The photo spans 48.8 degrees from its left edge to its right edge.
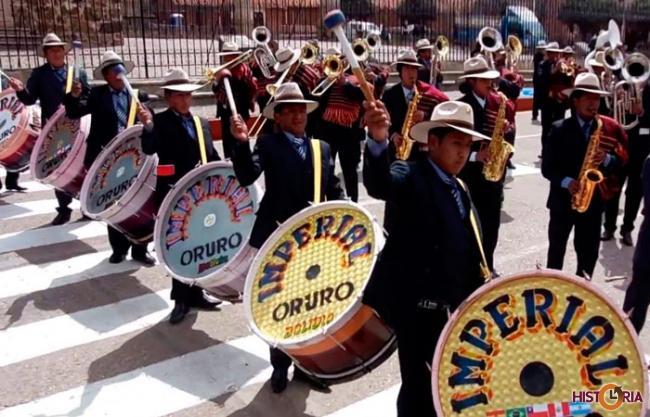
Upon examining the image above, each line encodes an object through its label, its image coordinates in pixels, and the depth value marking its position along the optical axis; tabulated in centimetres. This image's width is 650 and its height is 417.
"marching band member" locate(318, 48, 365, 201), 934
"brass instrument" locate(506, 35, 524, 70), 1556
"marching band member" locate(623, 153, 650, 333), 486
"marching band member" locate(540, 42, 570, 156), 1245
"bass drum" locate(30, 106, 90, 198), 730
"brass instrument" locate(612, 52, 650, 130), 830
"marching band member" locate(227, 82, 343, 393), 485
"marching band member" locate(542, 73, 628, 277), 584
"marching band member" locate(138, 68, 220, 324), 612
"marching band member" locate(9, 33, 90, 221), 847
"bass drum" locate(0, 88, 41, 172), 875
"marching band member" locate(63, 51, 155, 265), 729
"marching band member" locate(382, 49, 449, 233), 774
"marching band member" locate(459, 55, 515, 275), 661
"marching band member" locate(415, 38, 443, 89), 1341
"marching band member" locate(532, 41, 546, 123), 1540
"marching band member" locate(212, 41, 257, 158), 1028
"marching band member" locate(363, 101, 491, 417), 361
